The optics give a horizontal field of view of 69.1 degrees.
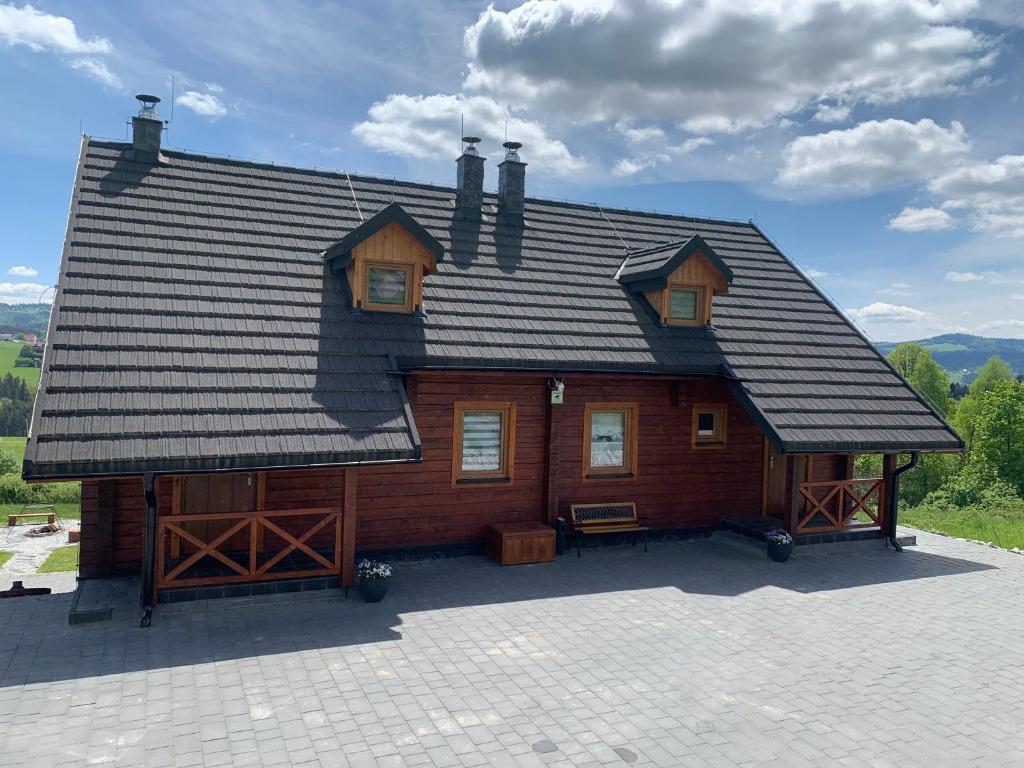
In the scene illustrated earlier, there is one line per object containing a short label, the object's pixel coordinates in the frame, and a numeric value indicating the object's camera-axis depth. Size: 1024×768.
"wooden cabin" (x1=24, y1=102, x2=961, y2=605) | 8.59
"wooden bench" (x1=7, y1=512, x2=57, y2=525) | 21.13
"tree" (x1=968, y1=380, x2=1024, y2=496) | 29.44
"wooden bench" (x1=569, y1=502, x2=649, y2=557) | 11.48
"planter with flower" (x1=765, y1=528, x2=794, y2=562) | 11.30
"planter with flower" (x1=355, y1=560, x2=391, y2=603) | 8.81
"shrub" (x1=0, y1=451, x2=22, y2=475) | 31.38
